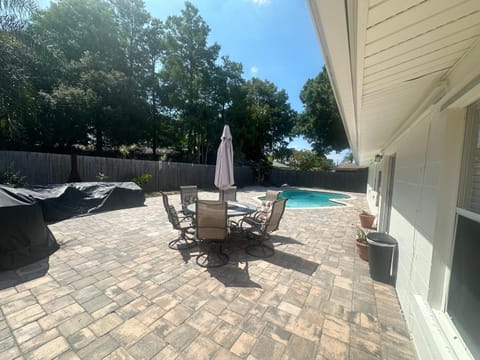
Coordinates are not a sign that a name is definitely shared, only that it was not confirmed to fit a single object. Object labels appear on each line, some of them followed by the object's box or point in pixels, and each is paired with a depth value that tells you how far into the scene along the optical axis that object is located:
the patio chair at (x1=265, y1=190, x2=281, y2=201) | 5.09
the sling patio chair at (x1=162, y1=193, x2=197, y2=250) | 3.88
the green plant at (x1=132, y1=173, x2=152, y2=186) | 10.95
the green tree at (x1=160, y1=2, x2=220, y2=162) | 18.19
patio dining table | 4.06
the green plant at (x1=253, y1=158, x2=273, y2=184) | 20.81
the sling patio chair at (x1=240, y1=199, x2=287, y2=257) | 3.81
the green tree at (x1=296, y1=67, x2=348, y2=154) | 19.61
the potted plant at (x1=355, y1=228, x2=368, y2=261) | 3.66
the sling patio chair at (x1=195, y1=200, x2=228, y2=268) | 3.33
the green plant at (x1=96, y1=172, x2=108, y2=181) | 9.89
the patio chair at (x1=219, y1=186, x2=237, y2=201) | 5.95
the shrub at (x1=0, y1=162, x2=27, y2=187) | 6.52
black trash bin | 3.00
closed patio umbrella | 5.04
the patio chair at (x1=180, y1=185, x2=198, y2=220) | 5.61
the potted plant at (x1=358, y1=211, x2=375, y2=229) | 5.91
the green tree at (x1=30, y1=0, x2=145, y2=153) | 13.57
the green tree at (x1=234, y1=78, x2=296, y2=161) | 22.72
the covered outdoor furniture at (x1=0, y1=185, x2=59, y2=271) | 3.01
